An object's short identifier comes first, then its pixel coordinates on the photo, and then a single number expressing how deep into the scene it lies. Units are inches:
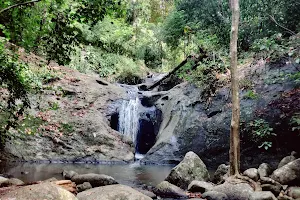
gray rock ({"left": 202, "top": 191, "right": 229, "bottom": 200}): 269.1
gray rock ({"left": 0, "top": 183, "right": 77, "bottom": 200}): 165.8
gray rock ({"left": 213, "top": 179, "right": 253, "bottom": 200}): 266.9
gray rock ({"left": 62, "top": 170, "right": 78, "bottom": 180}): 329.8
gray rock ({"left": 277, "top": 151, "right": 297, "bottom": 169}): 342.3
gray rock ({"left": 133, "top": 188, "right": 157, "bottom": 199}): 277.5
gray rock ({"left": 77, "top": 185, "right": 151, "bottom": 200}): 211.6
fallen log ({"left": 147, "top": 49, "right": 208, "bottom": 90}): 549.5
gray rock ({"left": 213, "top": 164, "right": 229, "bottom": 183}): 346.2
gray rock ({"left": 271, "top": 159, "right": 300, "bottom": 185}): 283.1
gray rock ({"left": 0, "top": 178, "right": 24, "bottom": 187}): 241.8
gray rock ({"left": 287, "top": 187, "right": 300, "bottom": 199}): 260.2
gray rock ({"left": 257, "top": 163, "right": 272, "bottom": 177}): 321.6
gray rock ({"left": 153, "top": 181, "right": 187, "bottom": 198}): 287.6
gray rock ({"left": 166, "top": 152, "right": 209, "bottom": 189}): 331.6
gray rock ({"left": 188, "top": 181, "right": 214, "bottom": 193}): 299.5
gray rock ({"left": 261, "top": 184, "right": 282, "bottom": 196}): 273.7
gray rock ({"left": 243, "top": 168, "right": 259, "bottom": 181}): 297.7
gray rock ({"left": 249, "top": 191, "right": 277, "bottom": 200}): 246.4
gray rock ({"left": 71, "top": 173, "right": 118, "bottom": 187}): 294.0
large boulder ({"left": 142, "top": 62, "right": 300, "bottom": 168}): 423.8
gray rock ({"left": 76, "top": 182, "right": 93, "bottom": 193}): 276.7
